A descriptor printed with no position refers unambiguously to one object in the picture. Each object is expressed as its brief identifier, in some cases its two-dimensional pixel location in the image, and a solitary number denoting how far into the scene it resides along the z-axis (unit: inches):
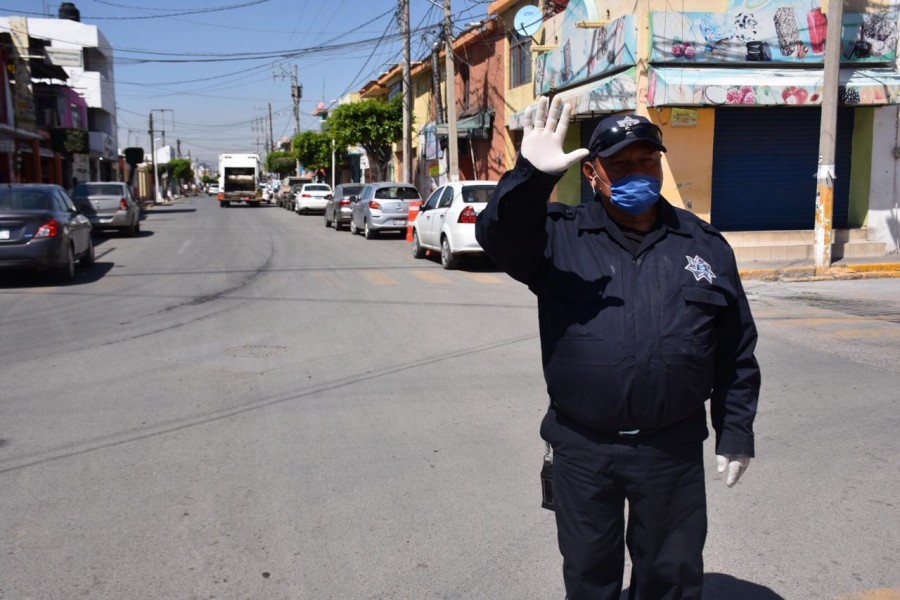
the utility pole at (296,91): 2723.9
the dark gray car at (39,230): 505.0
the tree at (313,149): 2272.4
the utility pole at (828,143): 551.2
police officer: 102.3
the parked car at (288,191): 2060.8
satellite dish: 816.3
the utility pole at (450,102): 946.7
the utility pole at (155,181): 2970.0
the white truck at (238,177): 2220.7
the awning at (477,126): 1133.7
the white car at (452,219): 615.2
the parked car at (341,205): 1136.2
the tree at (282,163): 3373.5
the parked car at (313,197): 1706.4
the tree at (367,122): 1476.4
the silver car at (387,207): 946.1
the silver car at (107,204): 956.0
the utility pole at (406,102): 1173.1
